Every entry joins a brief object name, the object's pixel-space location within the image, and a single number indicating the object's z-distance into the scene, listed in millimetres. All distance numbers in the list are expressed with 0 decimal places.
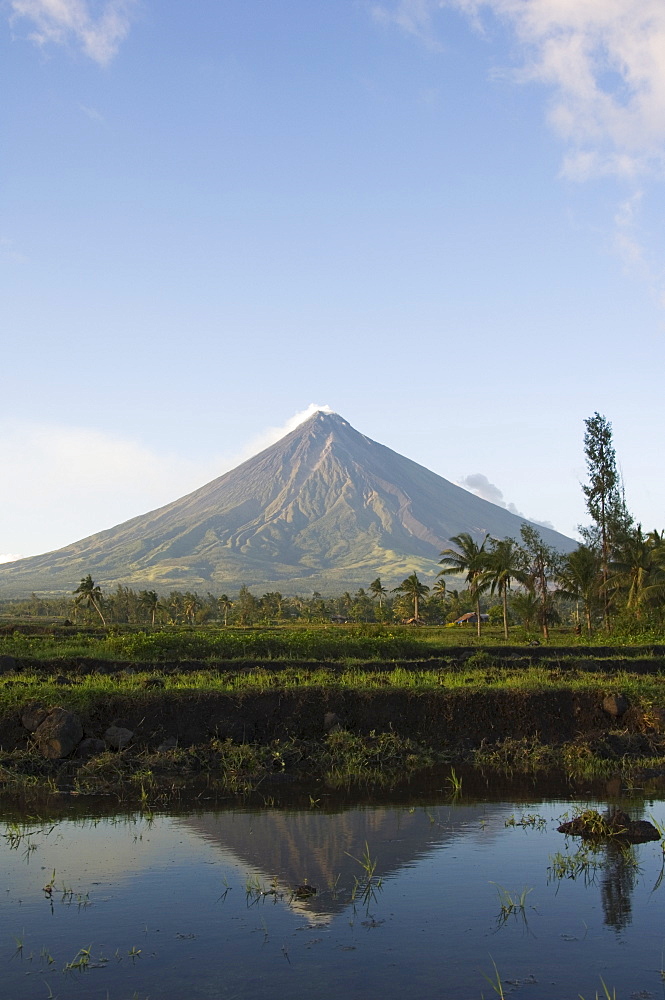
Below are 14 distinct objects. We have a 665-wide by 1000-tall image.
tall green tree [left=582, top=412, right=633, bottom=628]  48719
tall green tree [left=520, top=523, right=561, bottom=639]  46131
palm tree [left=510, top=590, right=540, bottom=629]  46884
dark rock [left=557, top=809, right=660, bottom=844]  8445
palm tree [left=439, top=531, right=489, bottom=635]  50406
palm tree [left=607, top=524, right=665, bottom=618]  38156
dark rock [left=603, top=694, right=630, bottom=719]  14219
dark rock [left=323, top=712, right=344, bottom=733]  13523
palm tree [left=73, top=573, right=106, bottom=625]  61625
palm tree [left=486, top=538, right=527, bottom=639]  47625
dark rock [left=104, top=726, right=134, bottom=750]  12305
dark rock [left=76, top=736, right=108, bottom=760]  12109
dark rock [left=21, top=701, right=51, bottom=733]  12438
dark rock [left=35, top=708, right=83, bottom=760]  11836
